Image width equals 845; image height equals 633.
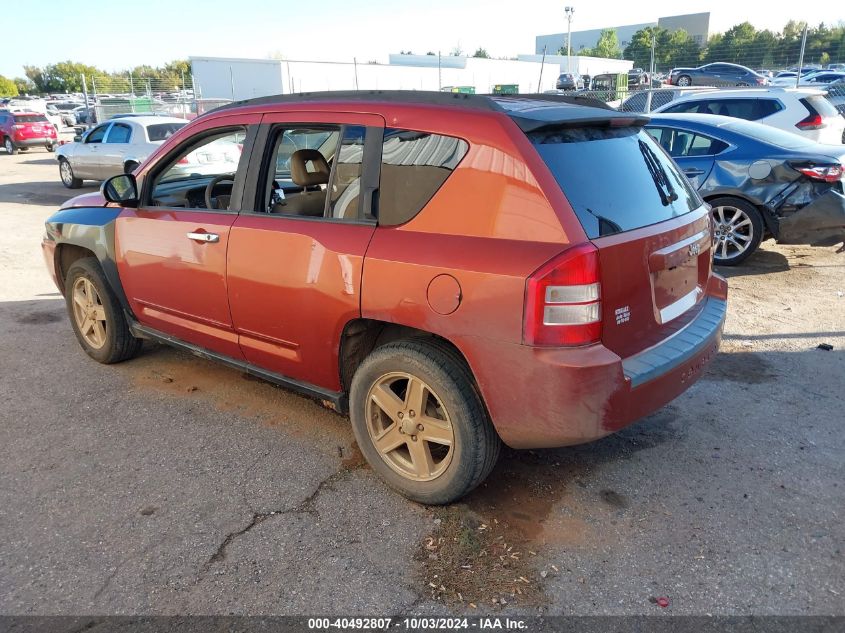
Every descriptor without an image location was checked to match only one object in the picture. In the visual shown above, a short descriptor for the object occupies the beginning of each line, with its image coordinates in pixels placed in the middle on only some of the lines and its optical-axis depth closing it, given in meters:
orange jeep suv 2.70
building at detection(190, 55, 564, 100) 44.19
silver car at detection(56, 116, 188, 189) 13.66
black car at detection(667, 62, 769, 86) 32.84
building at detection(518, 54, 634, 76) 71.05
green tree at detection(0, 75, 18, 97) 67.81
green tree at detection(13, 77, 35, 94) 81.62
